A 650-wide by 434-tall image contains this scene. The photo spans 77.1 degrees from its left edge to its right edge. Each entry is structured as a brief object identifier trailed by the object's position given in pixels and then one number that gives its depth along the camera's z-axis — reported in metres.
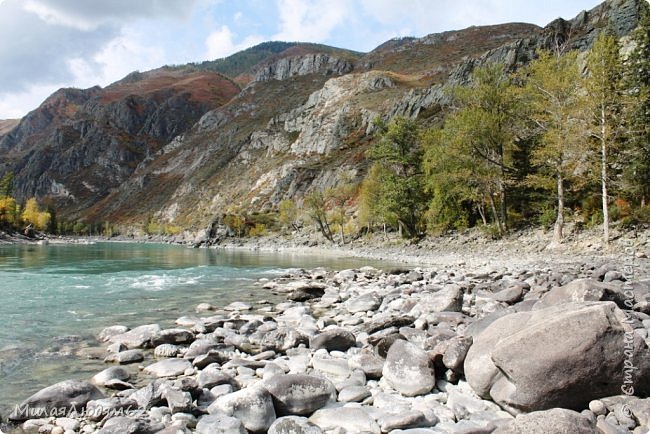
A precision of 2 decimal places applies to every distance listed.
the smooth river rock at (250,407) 5.52
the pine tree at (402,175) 46.69
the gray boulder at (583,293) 8.51
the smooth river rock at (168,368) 7.98
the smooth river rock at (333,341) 9.27
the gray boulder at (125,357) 8.78
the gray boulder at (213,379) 6.93
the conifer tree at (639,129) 23.61
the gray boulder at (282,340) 9.64
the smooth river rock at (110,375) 7.42
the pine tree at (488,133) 33.56
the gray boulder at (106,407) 5.93
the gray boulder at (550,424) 4.18
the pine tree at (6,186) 122.41
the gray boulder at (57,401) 6.00
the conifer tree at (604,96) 22.30
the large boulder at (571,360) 5.19
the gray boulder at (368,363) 7.46
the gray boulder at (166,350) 9.33
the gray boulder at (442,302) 11.46
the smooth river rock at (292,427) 5.22
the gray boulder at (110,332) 10.58
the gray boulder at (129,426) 5.13
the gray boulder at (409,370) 6.58
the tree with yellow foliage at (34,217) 137.88
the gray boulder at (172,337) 10.02
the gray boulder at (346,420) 5.41
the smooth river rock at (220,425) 5.23
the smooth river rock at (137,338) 9.88
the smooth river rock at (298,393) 6.02
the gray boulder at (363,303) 14.05
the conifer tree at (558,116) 23.91
